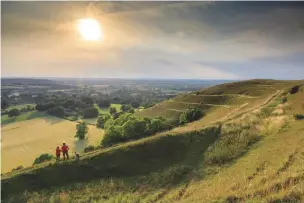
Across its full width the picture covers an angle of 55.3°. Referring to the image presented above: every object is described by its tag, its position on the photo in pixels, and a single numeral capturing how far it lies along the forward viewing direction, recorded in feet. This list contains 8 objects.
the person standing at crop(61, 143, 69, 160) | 89.41
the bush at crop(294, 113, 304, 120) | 102.40
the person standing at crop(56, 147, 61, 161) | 89.40
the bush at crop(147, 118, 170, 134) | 143.54
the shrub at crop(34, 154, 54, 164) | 161.85
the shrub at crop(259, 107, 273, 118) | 116.90
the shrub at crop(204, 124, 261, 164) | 78.84
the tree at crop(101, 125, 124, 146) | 132.66
